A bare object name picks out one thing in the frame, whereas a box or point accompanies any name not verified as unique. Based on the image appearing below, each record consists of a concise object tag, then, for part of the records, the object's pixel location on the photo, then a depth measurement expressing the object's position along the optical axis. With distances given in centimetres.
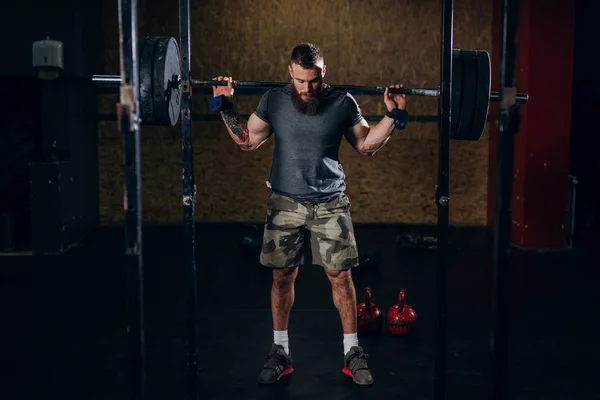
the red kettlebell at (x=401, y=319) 332
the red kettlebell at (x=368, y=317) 331
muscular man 273
